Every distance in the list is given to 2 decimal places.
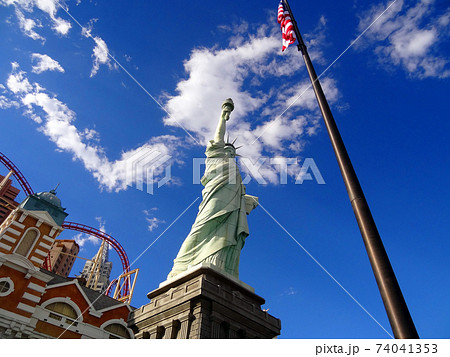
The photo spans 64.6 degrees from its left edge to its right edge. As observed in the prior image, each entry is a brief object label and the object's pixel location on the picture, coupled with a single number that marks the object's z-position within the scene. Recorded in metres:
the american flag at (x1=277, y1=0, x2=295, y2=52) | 9.68
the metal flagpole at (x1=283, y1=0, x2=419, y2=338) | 4.51
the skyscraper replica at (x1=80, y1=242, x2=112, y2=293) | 107.07
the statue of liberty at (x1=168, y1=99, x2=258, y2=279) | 16.77
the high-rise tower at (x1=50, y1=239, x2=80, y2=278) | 110.12
